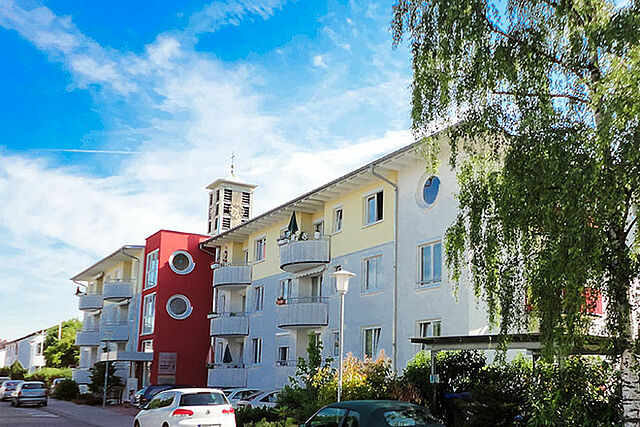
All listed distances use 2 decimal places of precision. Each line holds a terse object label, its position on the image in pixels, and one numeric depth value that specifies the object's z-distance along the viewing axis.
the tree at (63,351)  79.19
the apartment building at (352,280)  23.16
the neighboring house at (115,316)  44.59
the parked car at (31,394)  39.94
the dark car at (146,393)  34.28
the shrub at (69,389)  45.97
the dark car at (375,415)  11.99
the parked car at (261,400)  24.77
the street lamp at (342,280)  17.94
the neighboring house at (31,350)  88.75
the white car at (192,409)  17.12
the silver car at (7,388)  48.03
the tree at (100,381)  41.97
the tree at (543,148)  9.23
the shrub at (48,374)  60.00
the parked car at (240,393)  26.70
